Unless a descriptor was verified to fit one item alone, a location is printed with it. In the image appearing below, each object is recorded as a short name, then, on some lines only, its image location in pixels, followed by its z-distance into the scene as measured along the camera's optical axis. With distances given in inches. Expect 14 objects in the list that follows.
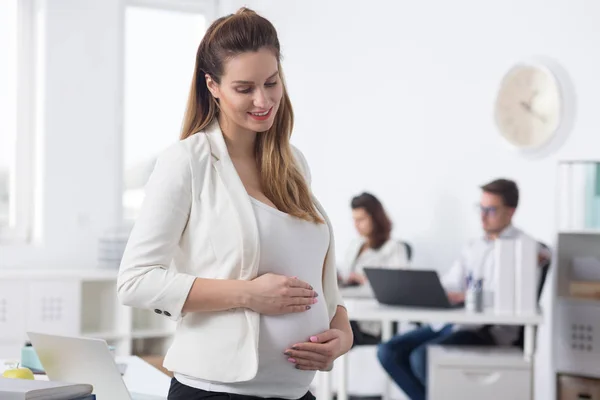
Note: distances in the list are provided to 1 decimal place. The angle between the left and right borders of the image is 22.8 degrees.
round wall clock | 304.8
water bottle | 247.8
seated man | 283.0
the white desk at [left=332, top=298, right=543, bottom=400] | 233.6
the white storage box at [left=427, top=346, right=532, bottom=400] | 234.2
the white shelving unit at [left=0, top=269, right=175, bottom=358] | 348.9
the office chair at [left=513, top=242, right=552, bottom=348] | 258.4
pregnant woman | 91.1
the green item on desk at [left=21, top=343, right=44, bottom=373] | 150.9
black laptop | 246.1
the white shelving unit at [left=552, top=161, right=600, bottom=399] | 251.8
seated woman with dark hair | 343.3
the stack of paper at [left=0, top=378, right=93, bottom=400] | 82.6
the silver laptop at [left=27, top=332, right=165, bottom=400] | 114.7
